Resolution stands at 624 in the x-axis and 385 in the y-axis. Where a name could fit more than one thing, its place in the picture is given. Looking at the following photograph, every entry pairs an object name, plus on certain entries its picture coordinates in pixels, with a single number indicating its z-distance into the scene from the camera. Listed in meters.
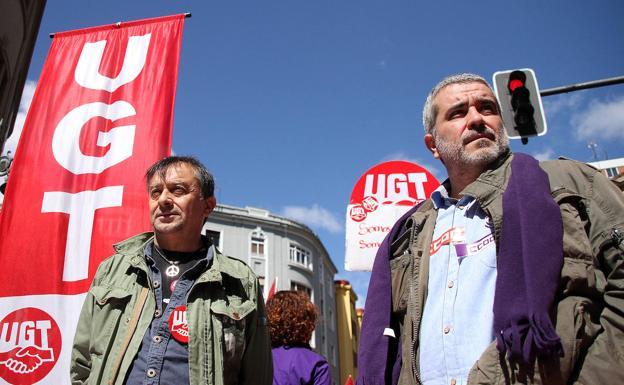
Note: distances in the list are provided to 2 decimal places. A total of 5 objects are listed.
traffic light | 6.43
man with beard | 1.48
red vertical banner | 3.63
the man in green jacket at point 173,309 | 2.33
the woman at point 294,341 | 3.52
